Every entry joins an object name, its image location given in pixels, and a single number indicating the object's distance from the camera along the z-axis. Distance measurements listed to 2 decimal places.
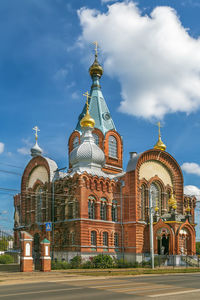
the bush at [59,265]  28.47
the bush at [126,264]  31.33
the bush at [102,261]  30.23
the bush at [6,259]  32.08
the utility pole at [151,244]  29.99
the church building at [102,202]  34.78
